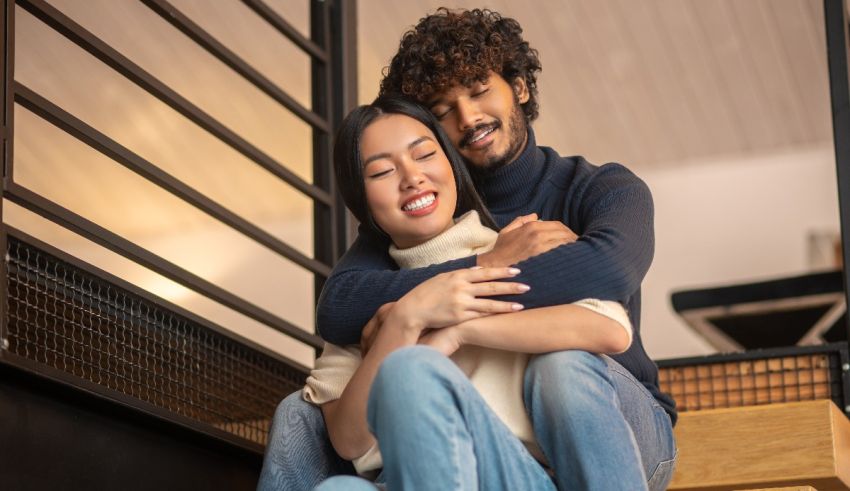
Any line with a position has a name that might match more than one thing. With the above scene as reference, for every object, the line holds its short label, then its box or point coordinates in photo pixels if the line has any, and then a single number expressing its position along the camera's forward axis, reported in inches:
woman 94.0
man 93.6
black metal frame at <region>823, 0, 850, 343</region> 128.7
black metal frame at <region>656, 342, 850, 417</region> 127.0
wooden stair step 116.6
